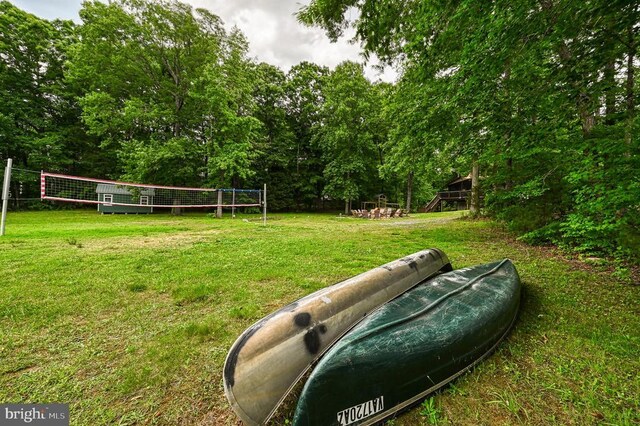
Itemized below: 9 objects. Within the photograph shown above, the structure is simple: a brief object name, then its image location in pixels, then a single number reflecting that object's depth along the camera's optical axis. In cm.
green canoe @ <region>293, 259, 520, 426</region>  122
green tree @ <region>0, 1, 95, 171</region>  1722
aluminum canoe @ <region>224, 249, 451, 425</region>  129
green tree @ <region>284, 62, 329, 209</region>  2345
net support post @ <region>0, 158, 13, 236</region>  581
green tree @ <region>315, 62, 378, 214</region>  1959
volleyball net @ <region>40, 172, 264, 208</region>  1612
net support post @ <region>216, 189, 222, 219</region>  1483
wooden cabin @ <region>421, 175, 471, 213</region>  2389
